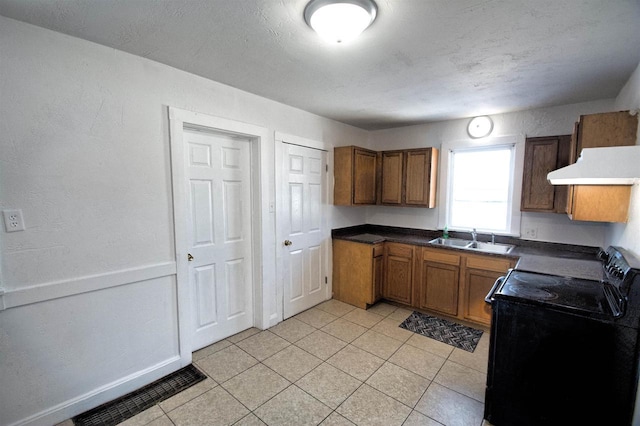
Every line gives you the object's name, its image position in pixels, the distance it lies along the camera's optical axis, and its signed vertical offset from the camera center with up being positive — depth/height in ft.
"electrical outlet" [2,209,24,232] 5.22 -0.52
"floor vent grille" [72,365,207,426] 5.96 -4.75
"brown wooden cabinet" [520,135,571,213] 9.17 +0.70
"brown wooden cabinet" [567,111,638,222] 6.42 +1.07
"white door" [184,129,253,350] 8.32 -1.27
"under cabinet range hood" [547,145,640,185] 4.61 +0.48
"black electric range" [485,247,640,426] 4.79 -2.88
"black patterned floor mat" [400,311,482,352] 9.10 -4.77
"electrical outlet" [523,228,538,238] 10.26 -1.44
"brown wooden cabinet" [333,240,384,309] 11.42 -3.32
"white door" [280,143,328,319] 10.54 -1.40
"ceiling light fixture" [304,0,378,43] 4.41 +2.87
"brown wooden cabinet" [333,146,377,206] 11.80 +0.74
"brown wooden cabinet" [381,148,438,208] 11.78 +0.67
